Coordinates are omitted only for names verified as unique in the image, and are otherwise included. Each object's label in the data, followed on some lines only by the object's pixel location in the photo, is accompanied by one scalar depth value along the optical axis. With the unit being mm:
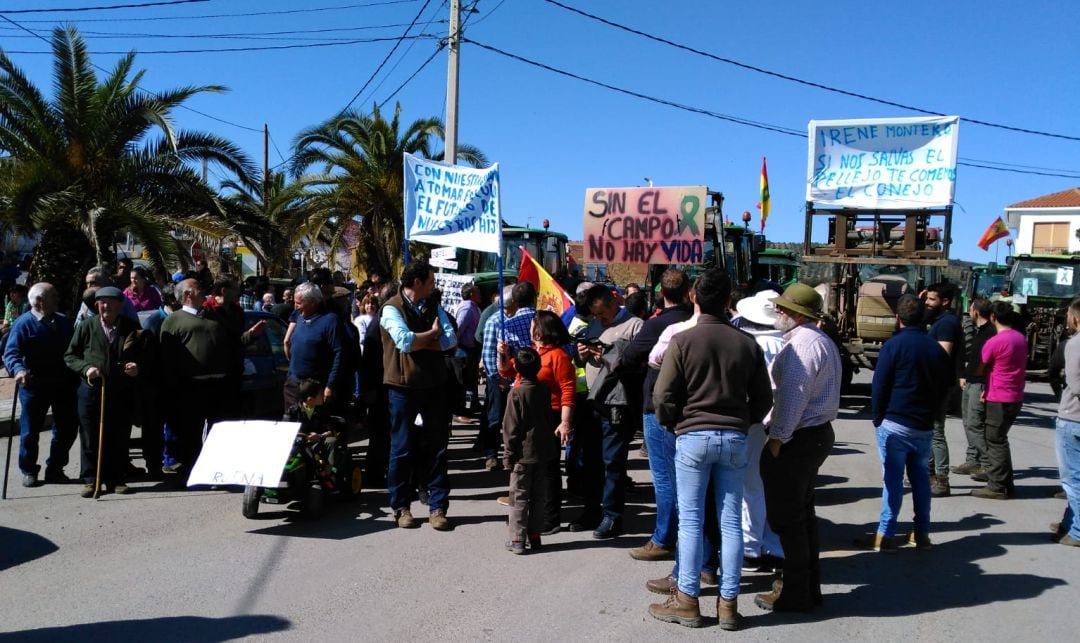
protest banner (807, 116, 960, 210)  11570
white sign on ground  5953
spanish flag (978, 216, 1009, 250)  27281
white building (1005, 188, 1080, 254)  54562
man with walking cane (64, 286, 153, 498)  6812
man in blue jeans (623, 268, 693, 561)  5277
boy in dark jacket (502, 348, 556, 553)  5641
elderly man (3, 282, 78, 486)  6973
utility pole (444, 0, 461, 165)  14828
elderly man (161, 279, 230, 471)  7137
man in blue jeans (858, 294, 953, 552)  5789
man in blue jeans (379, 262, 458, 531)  6117
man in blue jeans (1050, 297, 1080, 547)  6094
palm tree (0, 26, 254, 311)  13148
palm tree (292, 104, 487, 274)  19562
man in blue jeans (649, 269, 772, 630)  4305
